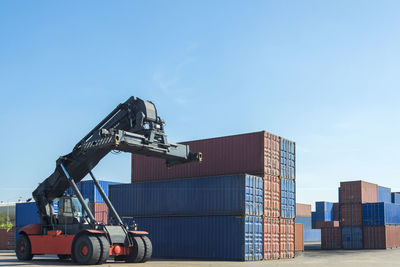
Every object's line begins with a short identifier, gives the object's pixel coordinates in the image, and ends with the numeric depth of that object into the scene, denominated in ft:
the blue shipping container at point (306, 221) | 233.31
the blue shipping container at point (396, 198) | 169.17
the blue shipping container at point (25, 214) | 128.98
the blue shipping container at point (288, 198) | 91.25
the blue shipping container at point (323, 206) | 238.68
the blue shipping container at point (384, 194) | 154.28
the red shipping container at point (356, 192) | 138.62
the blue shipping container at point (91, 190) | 122.62
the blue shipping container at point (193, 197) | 82.43
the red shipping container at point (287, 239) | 90.12
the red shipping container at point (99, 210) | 118.01
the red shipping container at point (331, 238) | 140.77
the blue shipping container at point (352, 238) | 136.77
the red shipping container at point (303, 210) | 233.70
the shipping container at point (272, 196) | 86.63
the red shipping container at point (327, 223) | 204.70
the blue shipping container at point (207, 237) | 81.25
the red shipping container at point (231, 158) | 87.61
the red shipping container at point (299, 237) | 122.01
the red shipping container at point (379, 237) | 132.87
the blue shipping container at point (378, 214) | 133.69
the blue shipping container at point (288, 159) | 92.22
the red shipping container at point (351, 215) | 137.69
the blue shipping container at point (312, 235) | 227.81
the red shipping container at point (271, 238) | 85.52
